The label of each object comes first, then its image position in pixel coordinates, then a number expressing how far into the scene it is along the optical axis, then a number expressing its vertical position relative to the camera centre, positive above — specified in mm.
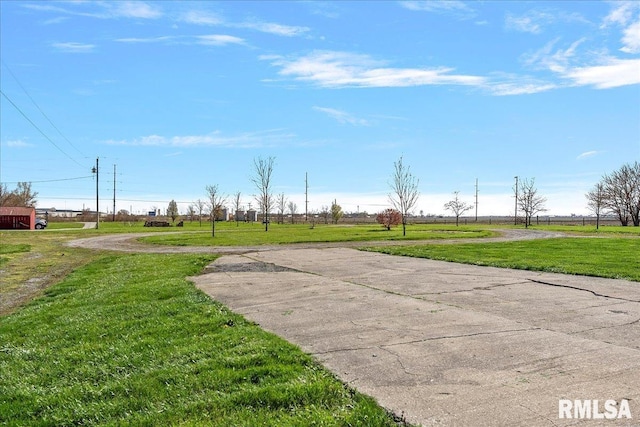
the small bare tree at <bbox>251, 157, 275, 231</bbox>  45344 +3572
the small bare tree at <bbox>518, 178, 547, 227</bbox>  57434 +2134
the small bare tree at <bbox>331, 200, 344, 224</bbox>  74312 +1167
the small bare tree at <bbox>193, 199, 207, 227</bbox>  75862 +2238
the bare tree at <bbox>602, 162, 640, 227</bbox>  62844 +3438
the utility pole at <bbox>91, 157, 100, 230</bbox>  55047 +5032
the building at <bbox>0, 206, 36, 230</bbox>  53812 -458
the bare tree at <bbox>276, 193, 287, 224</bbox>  79625 +1923
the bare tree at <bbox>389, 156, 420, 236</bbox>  35031 +1673
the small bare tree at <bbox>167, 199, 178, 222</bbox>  86844 +1796
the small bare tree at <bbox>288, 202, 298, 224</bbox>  86125 +1893
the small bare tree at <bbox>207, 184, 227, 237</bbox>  41016 +2031
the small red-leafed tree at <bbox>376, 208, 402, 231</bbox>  46572 +152
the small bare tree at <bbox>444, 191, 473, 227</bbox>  73438 +2085
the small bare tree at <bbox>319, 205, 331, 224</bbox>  81288 +800
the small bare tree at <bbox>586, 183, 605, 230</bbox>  57066 +2912
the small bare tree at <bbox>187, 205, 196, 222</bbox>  92100 +1079
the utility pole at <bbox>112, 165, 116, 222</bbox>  71375 +3272
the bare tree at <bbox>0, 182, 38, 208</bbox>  84062 +3602
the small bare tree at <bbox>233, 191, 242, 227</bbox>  77325 +2219
